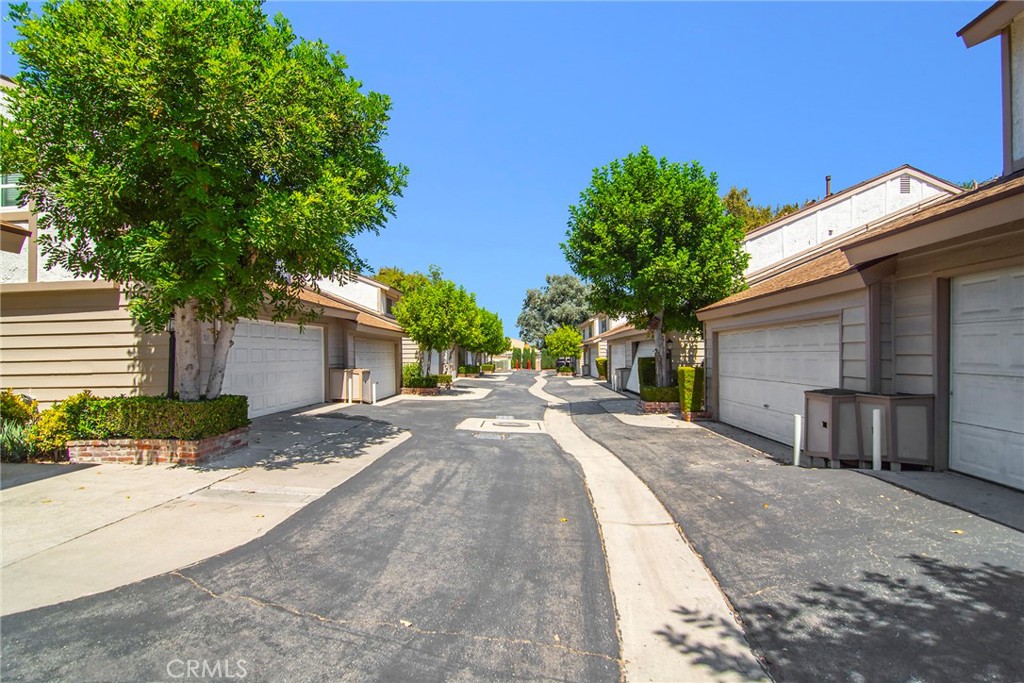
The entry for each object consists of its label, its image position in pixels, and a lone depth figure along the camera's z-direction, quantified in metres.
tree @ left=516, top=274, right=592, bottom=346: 67.50
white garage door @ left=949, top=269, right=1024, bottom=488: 5.57
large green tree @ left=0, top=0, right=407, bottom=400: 6.69
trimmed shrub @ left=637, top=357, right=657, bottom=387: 18.91
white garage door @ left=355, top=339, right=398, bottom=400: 20.38
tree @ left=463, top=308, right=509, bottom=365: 45.16
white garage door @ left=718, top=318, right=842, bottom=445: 8.77
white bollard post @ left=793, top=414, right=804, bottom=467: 7.69
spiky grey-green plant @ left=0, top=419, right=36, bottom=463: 7.79
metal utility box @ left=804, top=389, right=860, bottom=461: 7.09
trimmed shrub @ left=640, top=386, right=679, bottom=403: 16.00
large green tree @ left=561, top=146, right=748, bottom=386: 14.47
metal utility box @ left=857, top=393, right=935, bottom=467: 6.52
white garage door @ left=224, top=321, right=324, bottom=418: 12.19
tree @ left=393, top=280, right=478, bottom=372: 23.42
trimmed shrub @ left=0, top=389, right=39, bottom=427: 8.27
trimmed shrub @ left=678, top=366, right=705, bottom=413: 14.12
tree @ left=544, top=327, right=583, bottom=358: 54.66
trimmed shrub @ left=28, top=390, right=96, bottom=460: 7.82
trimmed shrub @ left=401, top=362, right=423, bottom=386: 25.23
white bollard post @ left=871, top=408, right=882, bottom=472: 6.71
